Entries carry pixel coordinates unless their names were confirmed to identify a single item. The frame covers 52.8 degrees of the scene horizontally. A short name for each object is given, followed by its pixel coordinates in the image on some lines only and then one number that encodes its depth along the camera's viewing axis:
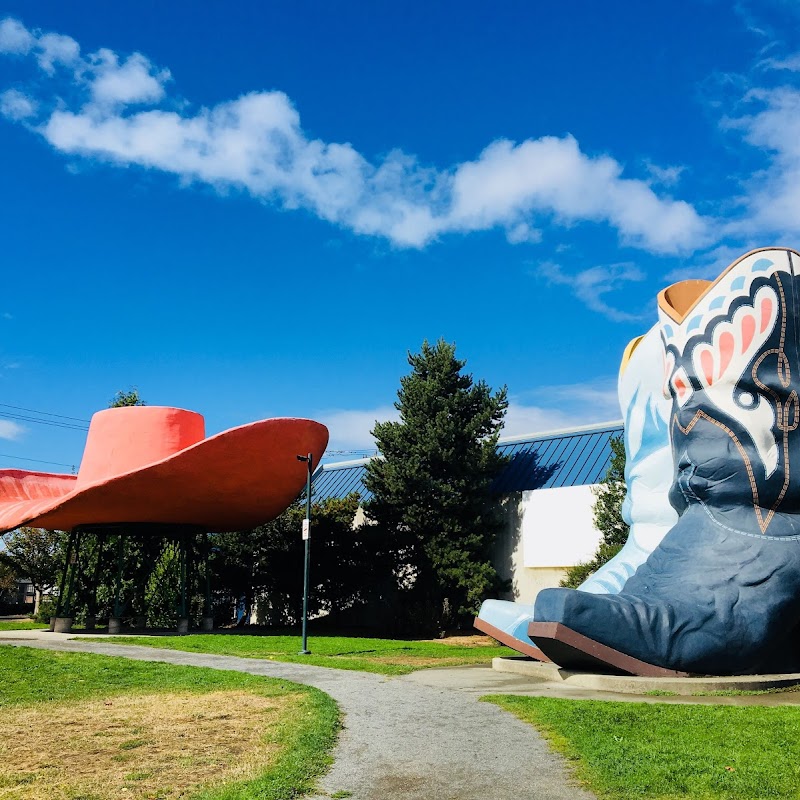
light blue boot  11.34
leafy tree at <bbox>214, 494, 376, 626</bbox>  24.69
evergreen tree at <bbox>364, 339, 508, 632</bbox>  21.89
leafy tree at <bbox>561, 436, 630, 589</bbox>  18.95
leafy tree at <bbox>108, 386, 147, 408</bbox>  28.99
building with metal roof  21.81
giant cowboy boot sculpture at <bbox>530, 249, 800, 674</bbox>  8.76
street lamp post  13.92
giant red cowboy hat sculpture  17.73
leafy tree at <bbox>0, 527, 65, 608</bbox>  30.31
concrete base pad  8.45
